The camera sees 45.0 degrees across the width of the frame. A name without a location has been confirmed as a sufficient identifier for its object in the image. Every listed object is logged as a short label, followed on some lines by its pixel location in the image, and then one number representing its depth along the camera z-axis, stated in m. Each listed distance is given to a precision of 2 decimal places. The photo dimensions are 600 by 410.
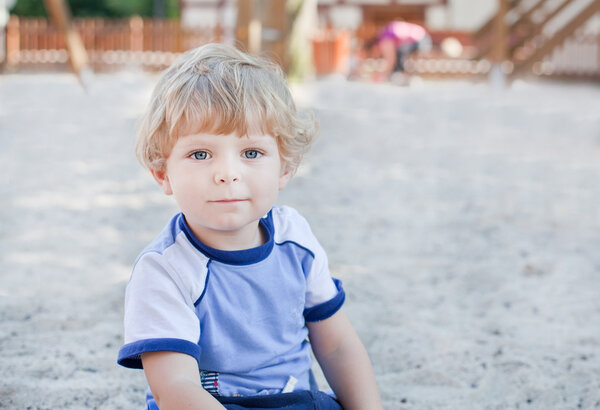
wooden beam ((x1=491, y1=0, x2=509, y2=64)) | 10.82
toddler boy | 1.44
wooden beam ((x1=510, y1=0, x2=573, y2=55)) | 11.72
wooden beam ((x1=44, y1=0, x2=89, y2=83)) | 8.57
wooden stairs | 11.05
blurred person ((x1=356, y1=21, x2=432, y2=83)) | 11.51
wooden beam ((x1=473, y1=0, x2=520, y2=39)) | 13.51
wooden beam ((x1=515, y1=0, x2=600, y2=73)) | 11.15
